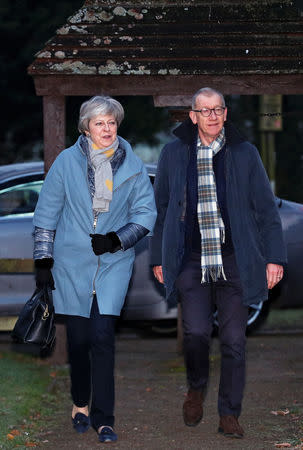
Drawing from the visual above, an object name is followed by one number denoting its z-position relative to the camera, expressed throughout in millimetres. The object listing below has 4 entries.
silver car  18922
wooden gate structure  16969
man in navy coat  12477
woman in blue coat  12492
